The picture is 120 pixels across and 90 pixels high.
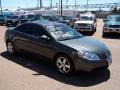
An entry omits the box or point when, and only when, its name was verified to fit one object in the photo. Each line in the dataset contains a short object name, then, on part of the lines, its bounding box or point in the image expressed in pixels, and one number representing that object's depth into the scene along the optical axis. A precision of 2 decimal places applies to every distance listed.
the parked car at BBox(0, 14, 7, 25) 16.56
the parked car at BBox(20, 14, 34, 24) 14.66
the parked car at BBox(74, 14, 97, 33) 9.39
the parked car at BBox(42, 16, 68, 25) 12.14
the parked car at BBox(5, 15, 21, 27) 14.95
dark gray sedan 3.28
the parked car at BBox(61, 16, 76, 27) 12.18
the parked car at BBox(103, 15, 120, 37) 8.44
